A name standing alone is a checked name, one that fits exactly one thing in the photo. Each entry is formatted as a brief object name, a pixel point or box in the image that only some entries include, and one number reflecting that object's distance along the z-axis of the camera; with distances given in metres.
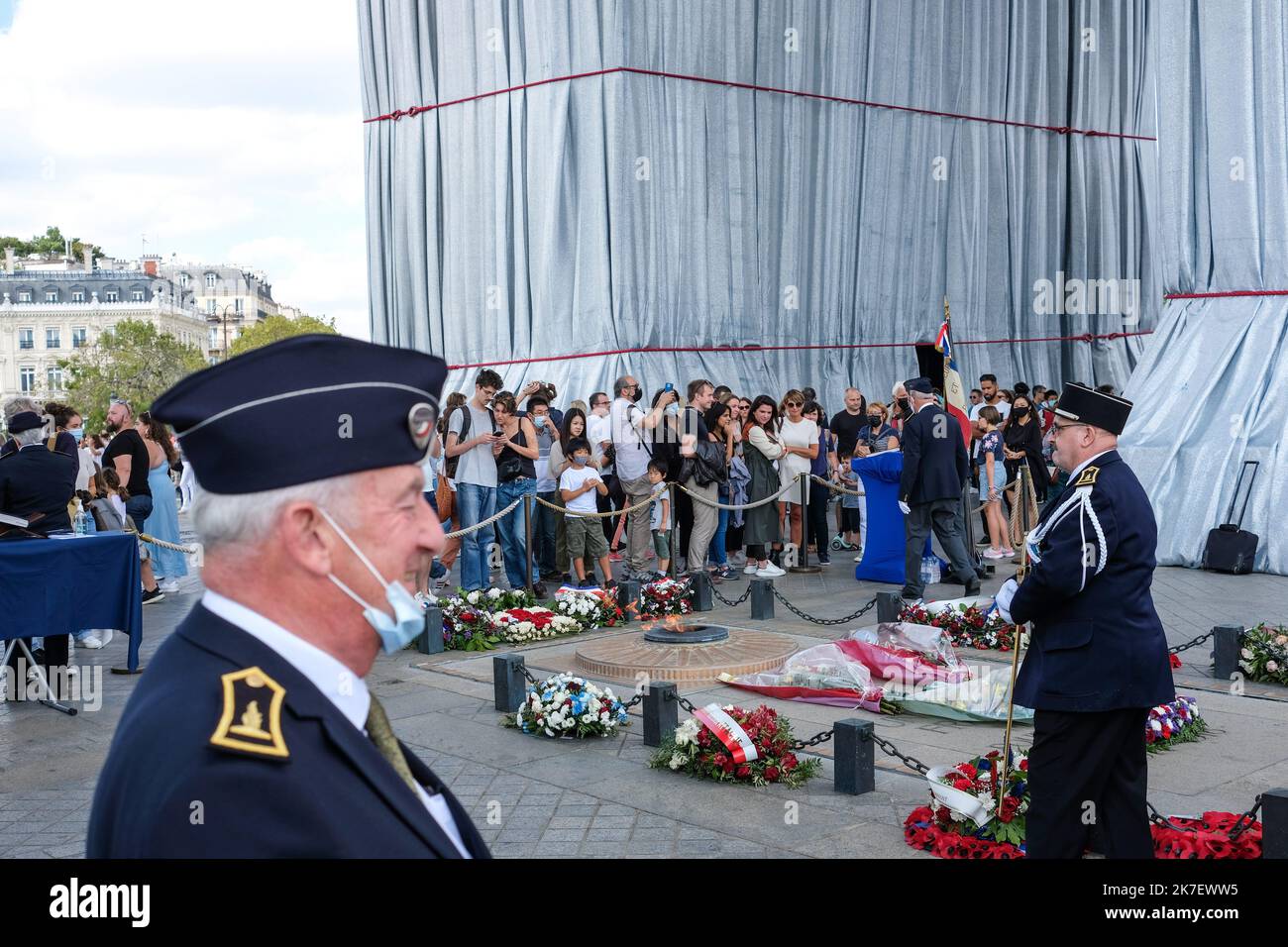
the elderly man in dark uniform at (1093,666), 4.36
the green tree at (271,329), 79.31
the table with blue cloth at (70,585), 7.95
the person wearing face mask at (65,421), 11.09
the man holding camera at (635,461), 12.57
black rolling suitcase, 12.48
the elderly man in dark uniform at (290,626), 1.52
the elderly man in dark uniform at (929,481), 11.06
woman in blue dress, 11.91
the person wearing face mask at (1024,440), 14.42
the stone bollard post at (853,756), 5.94
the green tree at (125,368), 62.69
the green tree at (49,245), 98.03
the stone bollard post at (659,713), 6.84
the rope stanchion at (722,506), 12.24
